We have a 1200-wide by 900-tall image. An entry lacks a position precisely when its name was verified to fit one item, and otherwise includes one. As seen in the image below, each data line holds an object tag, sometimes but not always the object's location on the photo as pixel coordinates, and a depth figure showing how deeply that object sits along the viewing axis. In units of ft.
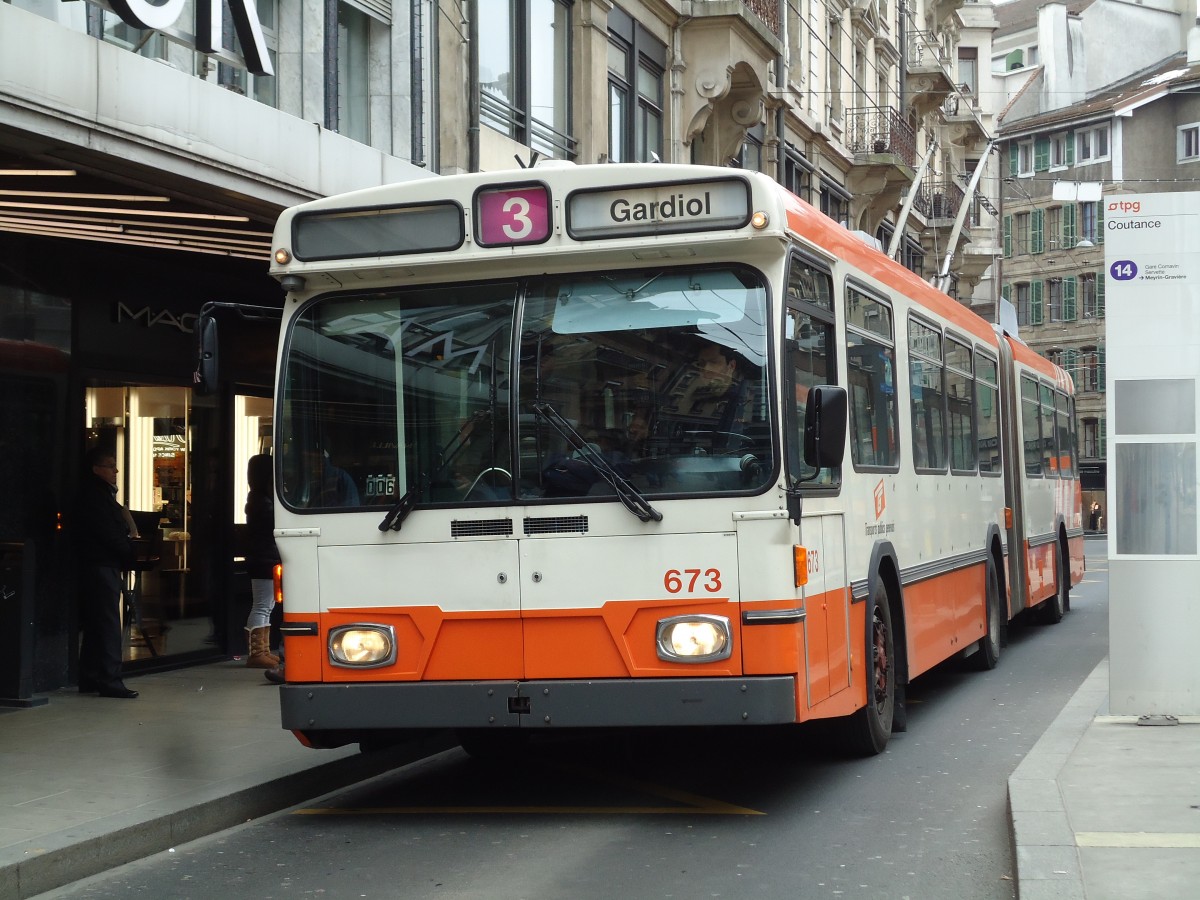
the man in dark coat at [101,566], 38.06
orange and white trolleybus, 23.61
